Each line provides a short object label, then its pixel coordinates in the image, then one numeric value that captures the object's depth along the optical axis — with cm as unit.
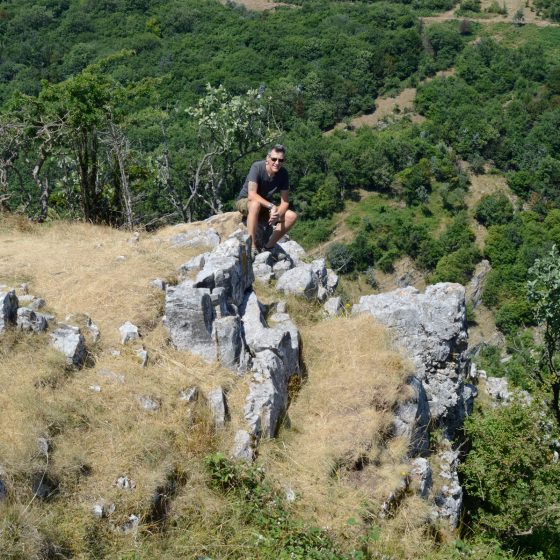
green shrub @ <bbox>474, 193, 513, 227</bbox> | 6588
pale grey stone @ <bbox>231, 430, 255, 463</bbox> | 626
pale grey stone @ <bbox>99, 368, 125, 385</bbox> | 649
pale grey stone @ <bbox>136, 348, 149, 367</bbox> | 682
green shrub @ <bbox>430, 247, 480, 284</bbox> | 6028
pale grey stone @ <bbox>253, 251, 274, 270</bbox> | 954
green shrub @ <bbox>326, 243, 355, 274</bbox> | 5884
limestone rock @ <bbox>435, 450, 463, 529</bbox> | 738
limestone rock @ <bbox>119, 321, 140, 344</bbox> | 706
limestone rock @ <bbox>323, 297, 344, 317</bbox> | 887
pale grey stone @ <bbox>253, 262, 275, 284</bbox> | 927
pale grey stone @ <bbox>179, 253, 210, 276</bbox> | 849
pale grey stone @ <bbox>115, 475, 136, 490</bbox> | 557
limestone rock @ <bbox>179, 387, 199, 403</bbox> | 644
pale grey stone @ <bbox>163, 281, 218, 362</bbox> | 715
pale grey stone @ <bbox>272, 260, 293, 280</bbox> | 945
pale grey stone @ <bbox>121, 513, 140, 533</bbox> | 541
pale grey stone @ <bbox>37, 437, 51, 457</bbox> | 548
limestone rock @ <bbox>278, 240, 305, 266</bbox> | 1055
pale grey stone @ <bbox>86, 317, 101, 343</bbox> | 695
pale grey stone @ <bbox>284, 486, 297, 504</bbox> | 607
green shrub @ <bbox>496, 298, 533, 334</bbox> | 5319
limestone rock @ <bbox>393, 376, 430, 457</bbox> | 716
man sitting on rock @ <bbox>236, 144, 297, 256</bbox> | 947
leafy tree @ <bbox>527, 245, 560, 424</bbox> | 1252
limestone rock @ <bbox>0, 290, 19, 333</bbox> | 644
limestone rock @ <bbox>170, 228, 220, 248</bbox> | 964
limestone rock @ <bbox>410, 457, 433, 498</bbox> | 692
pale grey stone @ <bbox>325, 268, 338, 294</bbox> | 998
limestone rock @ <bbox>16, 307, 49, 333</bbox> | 659
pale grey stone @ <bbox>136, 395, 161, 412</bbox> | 630
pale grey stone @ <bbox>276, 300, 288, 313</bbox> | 851
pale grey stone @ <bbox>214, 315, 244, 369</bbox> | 706
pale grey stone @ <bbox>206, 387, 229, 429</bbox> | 643
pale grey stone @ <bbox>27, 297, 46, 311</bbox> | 723
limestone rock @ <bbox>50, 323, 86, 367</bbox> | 648
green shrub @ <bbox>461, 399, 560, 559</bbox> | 797
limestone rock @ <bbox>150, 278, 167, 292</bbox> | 797
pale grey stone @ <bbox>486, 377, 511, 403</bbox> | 1188
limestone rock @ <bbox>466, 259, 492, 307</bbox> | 5934
